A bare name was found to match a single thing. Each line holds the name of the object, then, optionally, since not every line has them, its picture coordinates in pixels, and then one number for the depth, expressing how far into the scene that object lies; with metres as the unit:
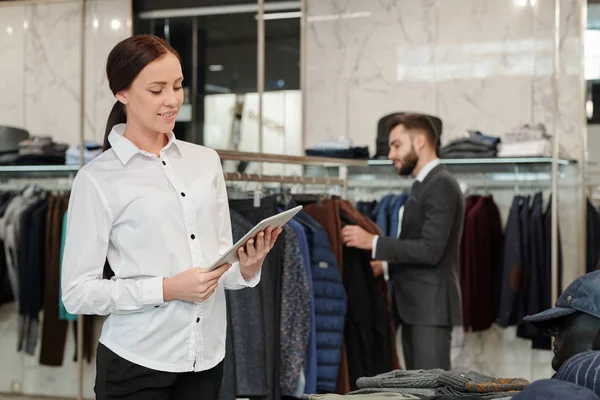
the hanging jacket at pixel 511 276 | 5.96
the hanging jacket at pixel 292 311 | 3.95
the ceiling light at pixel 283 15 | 6.95
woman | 2.41
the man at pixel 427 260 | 4.36
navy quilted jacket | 4.17
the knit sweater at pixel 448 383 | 2.11
